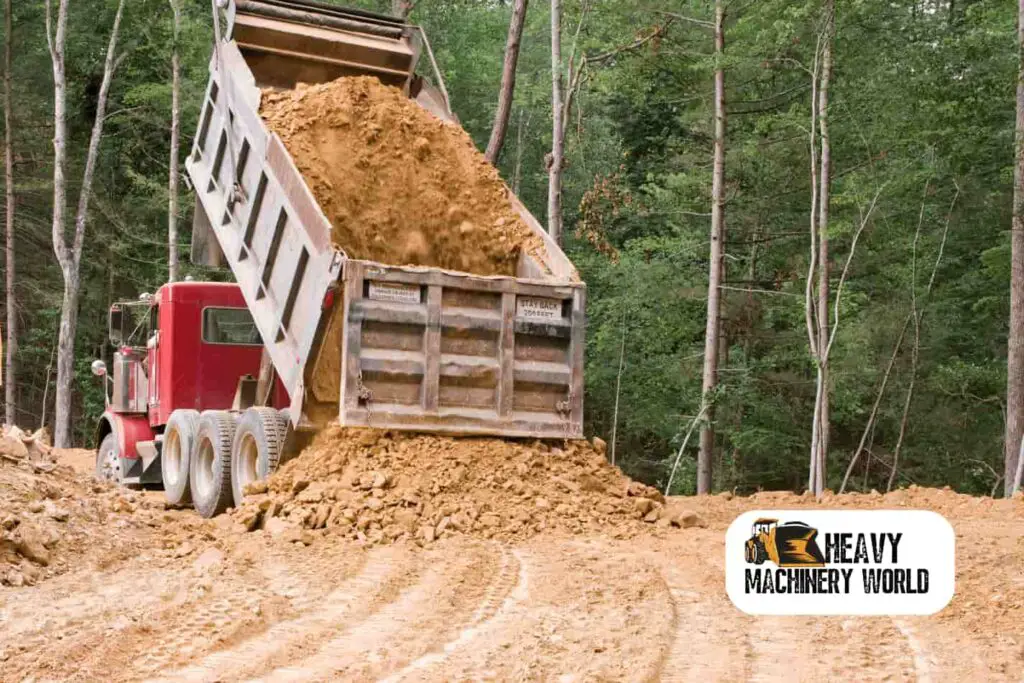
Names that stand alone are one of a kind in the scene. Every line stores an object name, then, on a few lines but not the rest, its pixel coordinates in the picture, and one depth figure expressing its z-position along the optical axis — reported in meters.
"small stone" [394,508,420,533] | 9.08
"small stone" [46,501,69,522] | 8.80
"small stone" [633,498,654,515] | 10.23
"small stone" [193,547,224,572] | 7.94
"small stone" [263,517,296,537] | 8.95
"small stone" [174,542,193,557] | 8.66
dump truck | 9.83
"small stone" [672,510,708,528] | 10.20
